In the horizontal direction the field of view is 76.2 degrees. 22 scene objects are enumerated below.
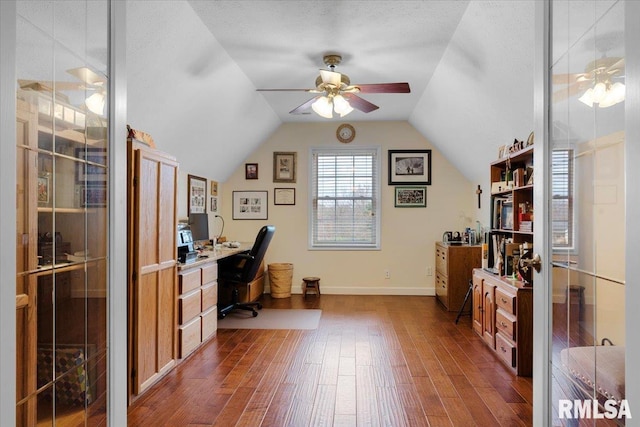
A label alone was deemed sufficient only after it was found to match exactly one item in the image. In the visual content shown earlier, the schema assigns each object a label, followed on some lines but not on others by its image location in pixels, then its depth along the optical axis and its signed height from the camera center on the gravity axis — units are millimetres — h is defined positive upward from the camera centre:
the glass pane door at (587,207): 1040 +21
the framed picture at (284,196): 6160 +261
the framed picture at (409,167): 6016 +691
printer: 3419 -301
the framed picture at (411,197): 6022 +246
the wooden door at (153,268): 2555 -376
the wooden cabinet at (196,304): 3186 -781
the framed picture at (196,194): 4980 +243
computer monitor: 4719 -150
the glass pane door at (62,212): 1018 +2
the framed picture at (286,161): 6145 +787
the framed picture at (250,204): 6180 +139
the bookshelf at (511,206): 3285 +66
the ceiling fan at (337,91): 3305 +1031
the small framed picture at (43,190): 1069 +61
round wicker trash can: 5820 -957
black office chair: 4570 -641
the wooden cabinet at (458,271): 4949 -696
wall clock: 6086 +1203
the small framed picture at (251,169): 6172 +669
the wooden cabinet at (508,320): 2963 -836
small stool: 5898 -1042
